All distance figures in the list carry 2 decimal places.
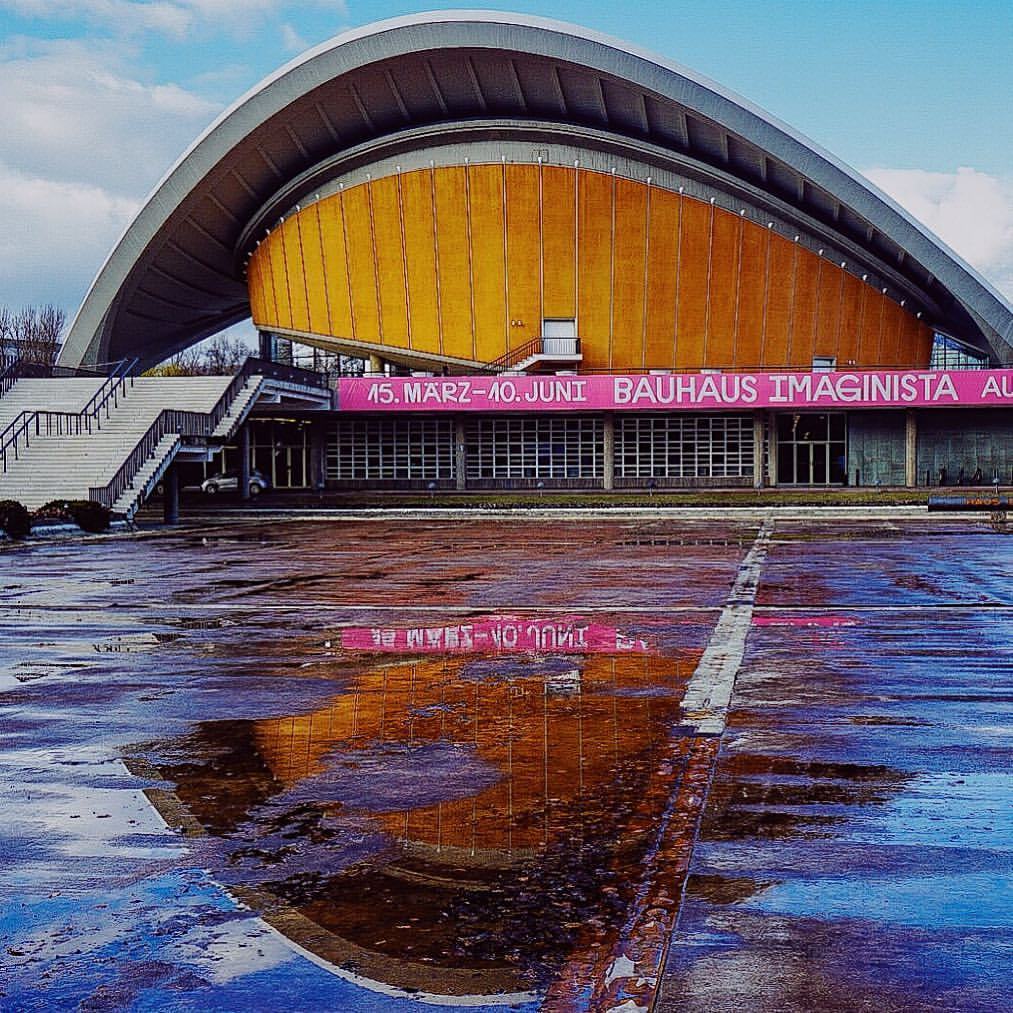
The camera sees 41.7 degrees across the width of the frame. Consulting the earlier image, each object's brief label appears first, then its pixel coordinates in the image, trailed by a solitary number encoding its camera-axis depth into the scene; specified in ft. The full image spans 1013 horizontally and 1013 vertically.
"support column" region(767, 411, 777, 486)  168.76
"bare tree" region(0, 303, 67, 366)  306.35
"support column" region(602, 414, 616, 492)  164.25
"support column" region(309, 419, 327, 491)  179.42
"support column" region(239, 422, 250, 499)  156.87
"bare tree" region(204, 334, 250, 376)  370.32
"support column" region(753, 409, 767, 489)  165.78
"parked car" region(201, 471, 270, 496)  175.94
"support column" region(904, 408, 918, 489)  163.84
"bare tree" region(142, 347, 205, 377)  283.18
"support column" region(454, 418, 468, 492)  170.30
